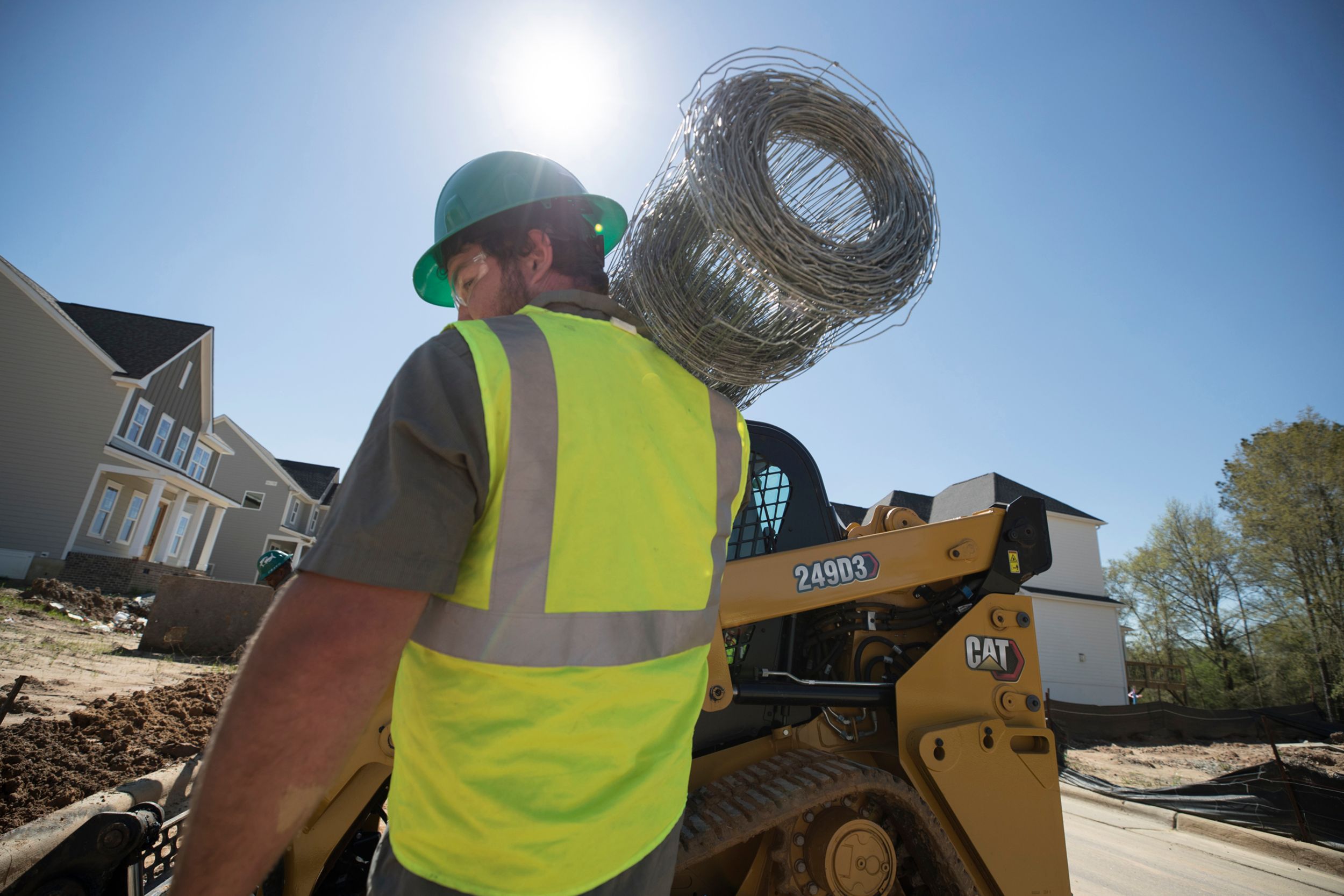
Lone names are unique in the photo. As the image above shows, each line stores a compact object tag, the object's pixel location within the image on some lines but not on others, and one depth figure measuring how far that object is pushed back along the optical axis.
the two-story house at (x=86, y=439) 19.09
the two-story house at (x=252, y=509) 33.59
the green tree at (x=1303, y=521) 25.84
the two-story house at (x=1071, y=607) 27.33
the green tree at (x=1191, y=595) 31.77
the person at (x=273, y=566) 5.60
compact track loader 2.60
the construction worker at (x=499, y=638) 0.85
